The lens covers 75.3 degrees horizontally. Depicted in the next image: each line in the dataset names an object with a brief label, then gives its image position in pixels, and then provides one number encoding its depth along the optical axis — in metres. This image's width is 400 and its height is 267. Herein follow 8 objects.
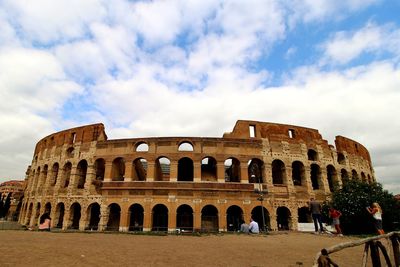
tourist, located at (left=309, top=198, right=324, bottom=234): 13.91
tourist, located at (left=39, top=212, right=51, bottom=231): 16.88
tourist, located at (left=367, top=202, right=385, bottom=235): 10.59
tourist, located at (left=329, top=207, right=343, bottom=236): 13.12
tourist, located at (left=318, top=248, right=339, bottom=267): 3.46
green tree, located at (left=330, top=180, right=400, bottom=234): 17.28
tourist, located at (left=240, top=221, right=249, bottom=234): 15.71
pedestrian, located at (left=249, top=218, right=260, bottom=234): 15.10
